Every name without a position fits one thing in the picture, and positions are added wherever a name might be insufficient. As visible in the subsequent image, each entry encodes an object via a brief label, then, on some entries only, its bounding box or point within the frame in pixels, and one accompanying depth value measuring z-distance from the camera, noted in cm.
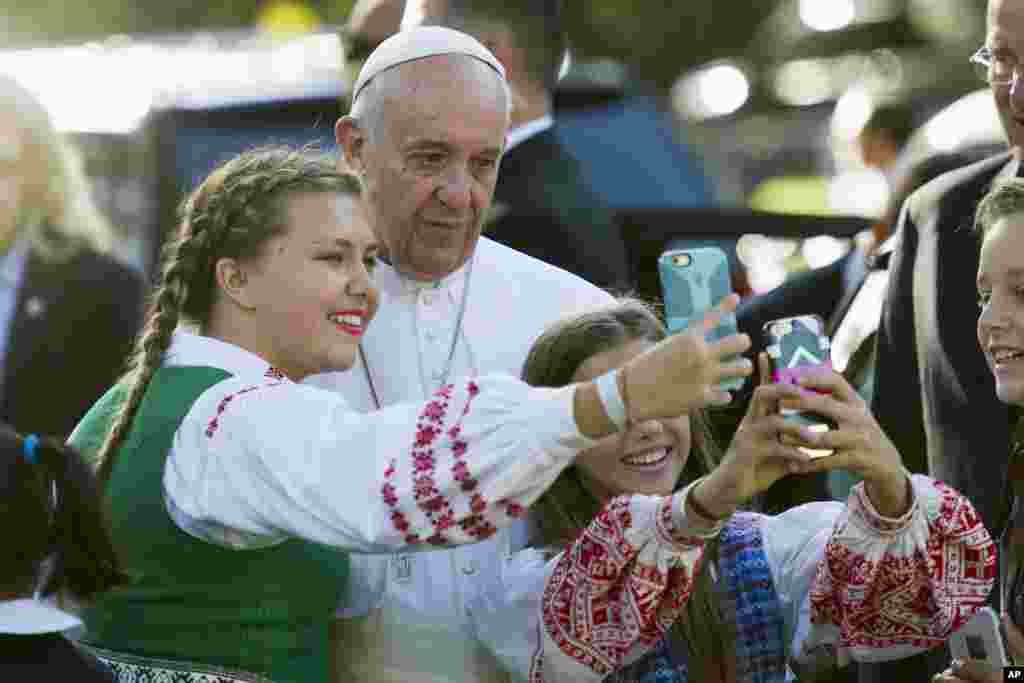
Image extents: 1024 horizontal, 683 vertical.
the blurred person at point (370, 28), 1182
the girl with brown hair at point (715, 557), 719
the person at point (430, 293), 836
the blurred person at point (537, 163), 1088
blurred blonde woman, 1378
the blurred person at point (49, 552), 724
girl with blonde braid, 682
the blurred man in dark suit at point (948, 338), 925
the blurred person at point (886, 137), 1873
